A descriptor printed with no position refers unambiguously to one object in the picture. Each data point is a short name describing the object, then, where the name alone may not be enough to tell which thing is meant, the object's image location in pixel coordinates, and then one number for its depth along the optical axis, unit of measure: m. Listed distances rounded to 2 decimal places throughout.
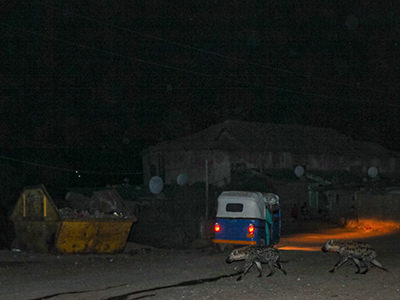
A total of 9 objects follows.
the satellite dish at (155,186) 51.66
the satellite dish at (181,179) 56.12
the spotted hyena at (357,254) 14.08
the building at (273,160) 50.47
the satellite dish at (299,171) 57.50
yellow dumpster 19.47
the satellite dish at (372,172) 60.78
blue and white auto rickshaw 19.61
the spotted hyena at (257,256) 13.95
